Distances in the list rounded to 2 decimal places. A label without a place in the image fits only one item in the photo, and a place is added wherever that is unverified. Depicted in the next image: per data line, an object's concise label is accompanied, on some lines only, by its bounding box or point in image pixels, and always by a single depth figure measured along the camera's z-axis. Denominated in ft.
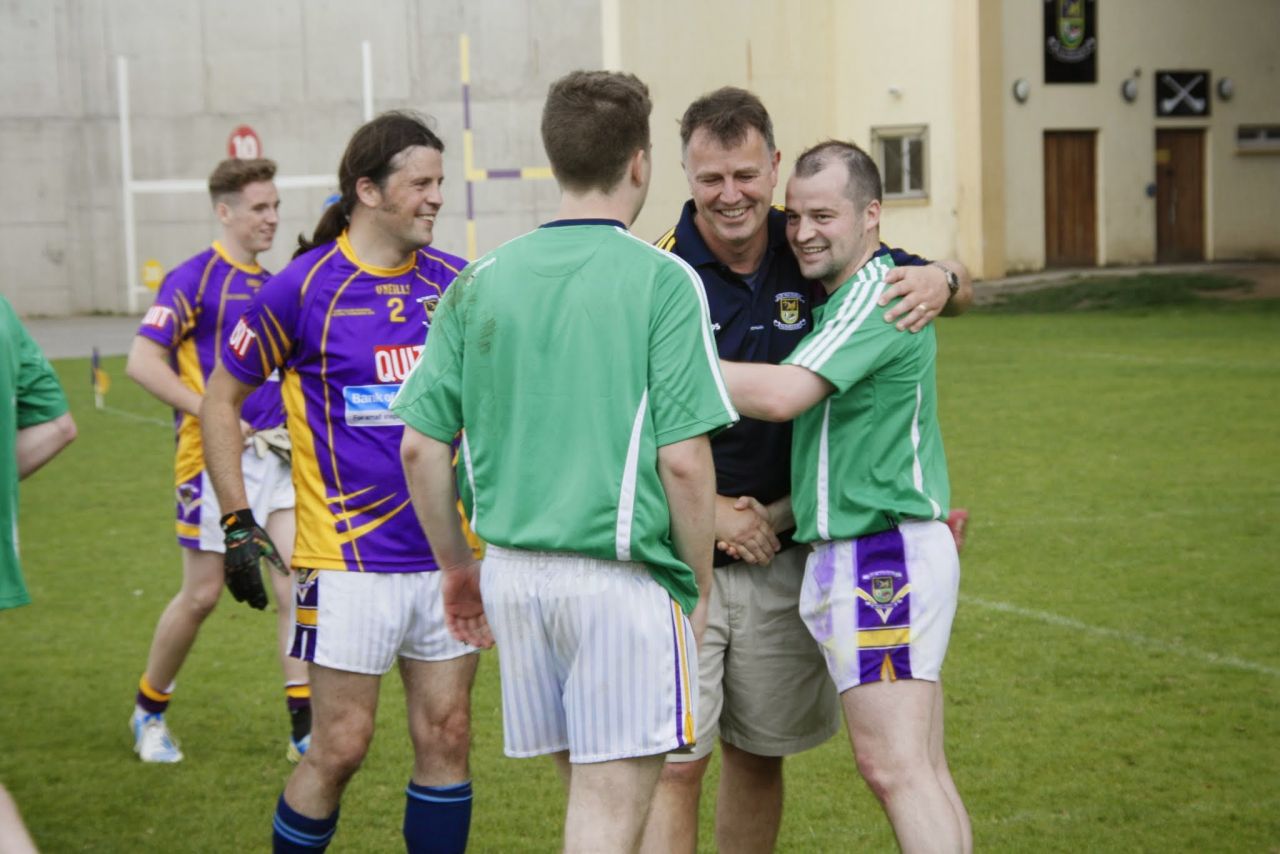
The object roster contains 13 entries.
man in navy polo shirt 14.26
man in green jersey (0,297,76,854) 14.07
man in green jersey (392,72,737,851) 11.40
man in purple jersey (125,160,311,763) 21.70
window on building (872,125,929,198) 106.83
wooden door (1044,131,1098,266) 108.78
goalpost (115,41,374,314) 107.65
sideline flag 59.93
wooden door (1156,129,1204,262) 112.88
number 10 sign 97.30
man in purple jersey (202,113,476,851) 15.65
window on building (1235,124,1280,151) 114.01
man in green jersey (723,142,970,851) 13.66
